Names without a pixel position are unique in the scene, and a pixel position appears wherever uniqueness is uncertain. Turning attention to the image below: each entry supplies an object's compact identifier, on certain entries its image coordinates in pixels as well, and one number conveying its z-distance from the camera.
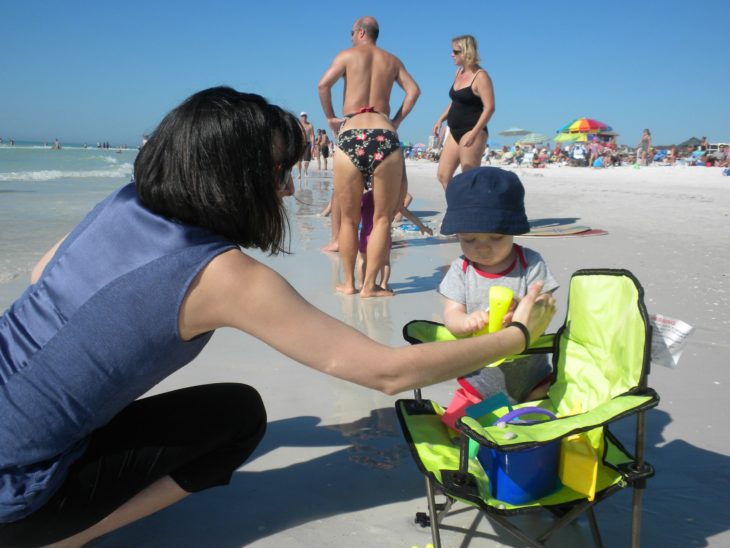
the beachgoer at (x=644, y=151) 29.51
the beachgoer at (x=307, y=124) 16.31
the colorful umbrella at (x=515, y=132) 52.28
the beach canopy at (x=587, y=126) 39.69
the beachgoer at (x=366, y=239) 4.64
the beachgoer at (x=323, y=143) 22.80
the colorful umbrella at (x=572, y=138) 39.90
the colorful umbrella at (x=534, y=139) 50.59
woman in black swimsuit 5.89
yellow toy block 1.58
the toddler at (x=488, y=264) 2.18
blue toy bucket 1.59
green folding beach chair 1.53
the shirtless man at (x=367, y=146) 4.29
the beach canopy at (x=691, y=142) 42.28
